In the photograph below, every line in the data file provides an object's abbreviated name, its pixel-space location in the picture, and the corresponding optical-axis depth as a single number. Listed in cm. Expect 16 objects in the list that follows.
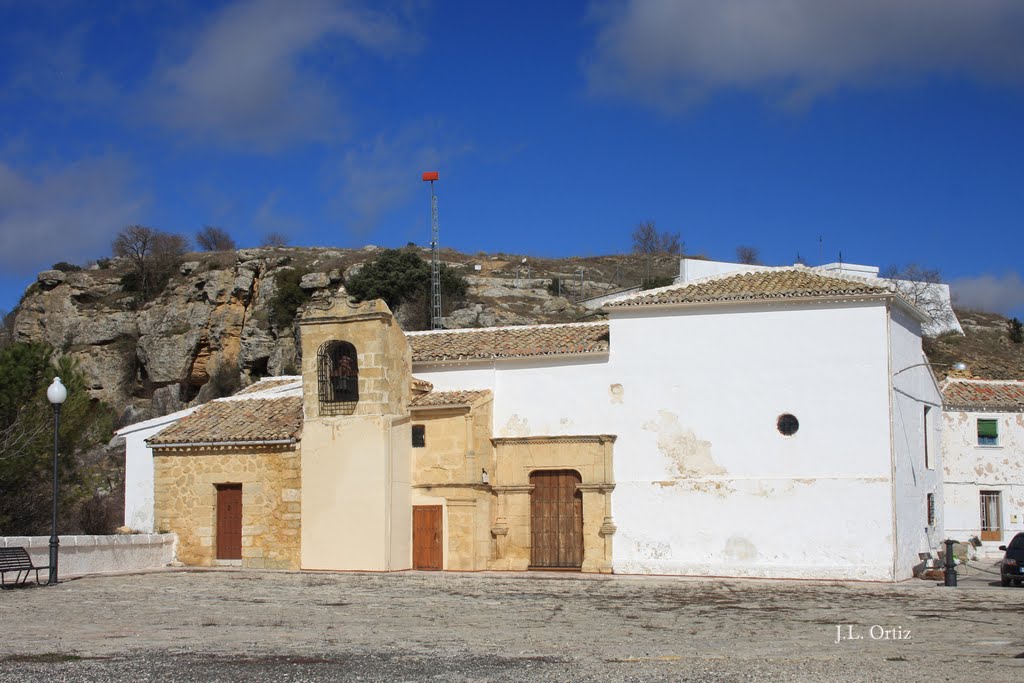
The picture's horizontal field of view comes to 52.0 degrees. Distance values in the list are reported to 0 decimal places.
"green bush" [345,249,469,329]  5334
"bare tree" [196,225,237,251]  8131
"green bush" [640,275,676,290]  5295
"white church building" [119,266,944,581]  2208
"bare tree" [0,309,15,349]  6138
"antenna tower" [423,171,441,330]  4588
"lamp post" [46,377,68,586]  1784
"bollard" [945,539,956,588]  1984
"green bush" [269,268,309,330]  5544
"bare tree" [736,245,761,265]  7435
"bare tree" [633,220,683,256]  7900
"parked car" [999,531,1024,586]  2009
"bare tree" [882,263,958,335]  5271
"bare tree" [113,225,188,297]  6197
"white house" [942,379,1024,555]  2852
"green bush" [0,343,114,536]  2422
